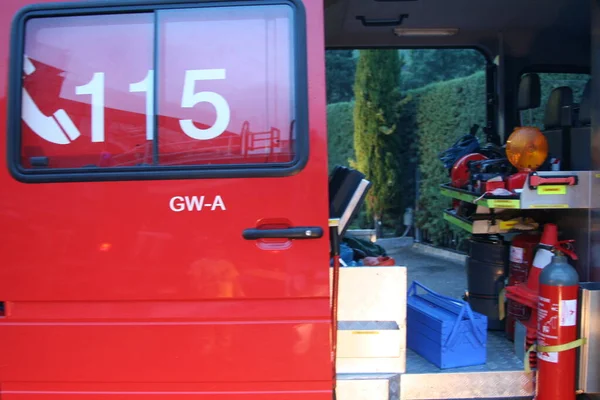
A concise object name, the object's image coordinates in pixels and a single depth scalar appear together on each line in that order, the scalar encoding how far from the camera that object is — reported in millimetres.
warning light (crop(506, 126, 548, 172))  3111
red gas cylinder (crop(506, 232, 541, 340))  3252
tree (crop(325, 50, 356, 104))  17969
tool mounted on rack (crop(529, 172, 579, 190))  2703
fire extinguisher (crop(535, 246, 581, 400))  2492
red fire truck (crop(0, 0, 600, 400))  2281
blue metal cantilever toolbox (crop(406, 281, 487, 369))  2754
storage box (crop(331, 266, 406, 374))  2430
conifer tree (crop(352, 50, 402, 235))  9945
